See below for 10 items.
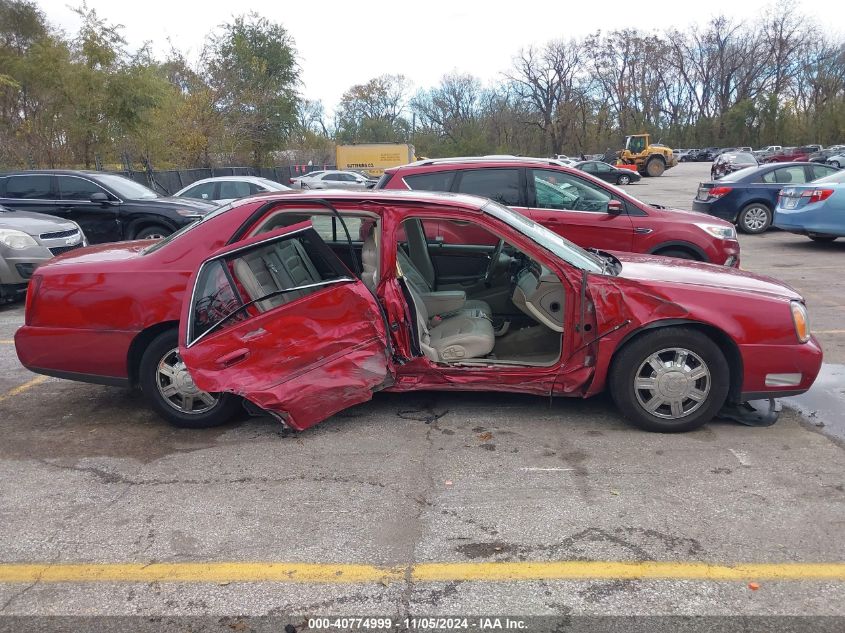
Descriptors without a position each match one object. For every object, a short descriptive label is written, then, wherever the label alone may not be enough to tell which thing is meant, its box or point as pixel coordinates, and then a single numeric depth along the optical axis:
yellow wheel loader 44.81
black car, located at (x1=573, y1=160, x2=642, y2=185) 32.65
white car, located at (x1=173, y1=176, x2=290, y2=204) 14.98
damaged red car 4.20
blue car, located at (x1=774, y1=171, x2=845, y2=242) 11.61
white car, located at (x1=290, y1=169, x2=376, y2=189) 27.47
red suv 7.82
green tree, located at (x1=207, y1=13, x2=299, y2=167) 33.59
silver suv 8.59
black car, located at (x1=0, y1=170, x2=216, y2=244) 11.88
